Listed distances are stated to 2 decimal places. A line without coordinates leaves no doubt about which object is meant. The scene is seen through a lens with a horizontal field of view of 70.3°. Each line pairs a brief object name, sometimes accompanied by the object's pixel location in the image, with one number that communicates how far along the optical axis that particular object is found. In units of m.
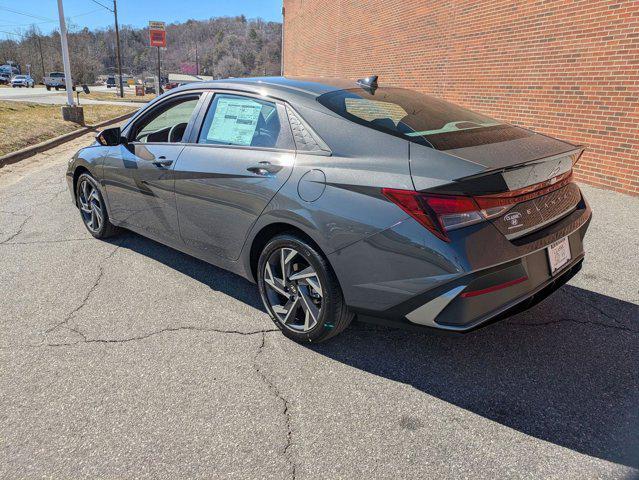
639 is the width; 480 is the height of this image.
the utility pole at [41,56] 85.46
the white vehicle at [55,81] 50.08
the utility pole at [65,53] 14.64
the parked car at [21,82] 53.75
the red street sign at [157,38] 54.19
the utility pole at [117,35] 41.84
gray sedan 2.18
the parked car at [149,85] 55.61
